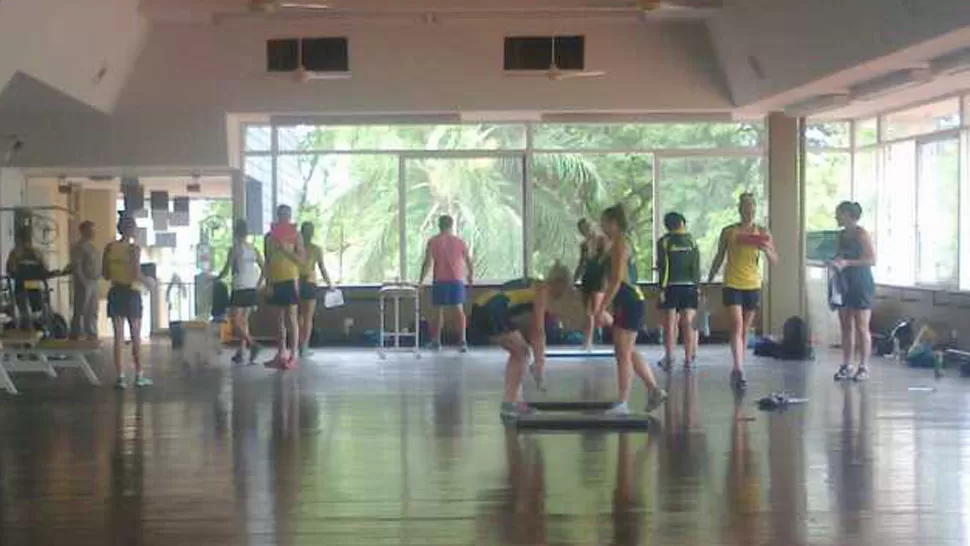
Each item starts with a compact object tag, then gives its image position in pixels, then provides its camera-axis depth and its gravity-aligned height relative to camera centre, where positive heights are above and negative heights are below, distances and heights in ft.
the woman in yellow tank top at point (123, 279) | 36.29 -0.84
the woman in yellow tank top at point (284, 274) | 42.93 -0.83
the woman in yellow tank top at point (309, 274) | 44.55 -0.85
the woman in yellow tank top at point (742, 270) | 36.27 -0.64
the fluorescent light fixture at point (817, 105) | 47.33 +5.46
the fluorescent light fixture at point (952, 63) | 37.01 +5.40
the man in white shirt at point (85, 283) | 46.11 -1.23
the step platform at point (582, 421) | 28.22 -3.80
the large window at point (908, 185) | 46.91 +2.57
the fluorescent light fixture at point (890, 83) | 40.60 +5.43
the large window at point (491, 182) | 56.70 +2.96
